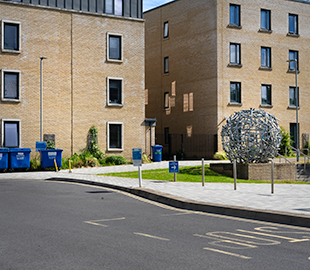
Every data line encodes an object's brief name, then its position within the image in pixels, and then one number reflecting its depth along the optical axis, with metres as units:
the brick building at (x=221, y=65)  32.56
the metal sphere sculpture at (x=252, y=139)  19.91
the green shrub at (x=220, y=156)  30.51
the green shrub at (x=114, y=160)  27.20
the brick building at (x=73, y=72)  25.92
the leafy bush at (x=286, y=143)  32.03
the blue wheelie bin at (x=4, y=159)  21.81
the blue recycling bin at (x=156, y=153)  28.70
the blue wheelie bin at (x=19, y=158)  22.08
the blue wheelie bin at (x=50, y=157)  22.33
